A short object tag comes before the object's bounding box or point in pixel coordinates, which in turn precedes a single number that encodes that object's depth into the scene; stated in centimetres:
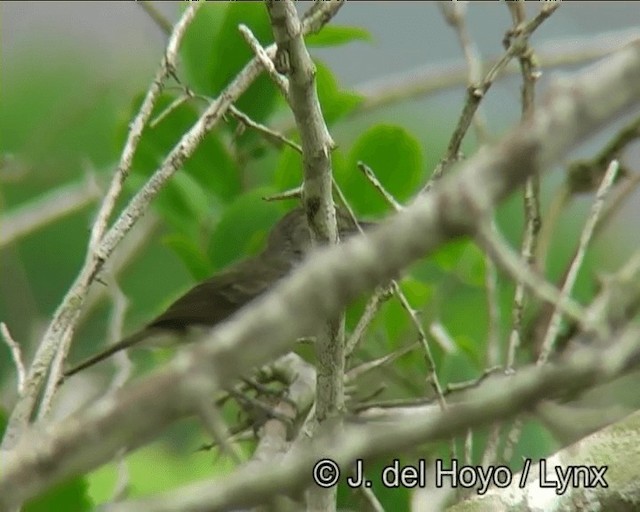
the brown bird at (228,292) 539
